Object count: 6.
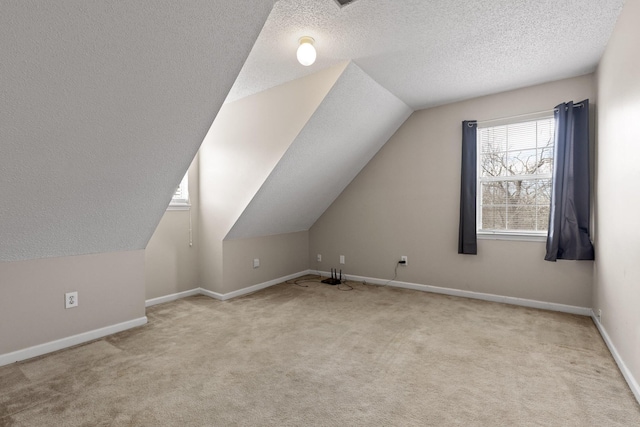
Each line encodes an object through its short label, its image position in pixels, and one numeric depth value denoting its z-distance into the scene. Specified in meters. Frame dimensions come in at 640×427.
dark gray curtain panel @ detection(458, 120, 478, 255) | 3.63
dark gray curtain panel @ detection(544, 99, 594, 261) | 2.99
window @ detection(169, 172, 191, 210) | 3.74
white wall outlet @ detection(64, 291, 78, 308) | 2.53
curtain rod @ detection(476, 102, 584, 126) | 3.04
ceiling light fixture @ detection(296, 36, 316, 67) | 2.34
